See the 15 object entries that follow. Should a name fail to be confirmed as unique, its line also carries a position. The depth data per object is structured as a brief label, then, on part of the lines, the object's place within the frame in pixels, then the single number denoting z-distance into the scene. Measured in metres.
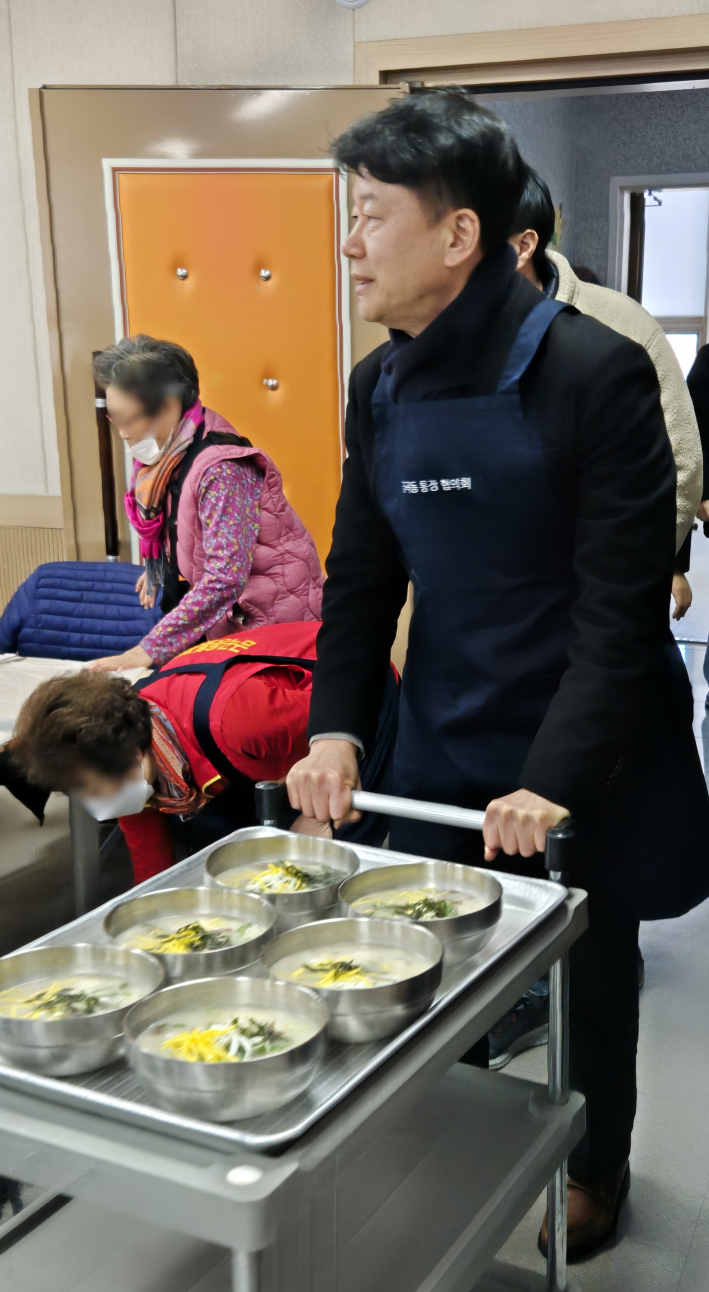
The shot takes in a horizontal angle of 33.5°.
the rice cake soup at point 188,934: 1.07
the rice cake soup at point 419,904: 1.14
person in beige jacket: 2.21
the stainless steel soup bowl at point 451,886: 1.08
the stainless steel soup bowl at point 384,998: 0.92
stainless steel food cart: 0.79
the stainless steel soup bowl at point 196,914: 1.00
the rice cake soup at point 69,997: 0.94
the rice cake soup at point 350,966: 1.00
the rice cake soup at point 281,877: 1.20
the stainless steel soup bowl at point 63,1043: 0.87
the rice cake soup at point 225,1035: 0.88
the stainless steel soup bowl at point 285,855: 1.21
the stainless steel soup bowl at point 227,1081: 0.81
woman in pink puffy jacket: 2.57
